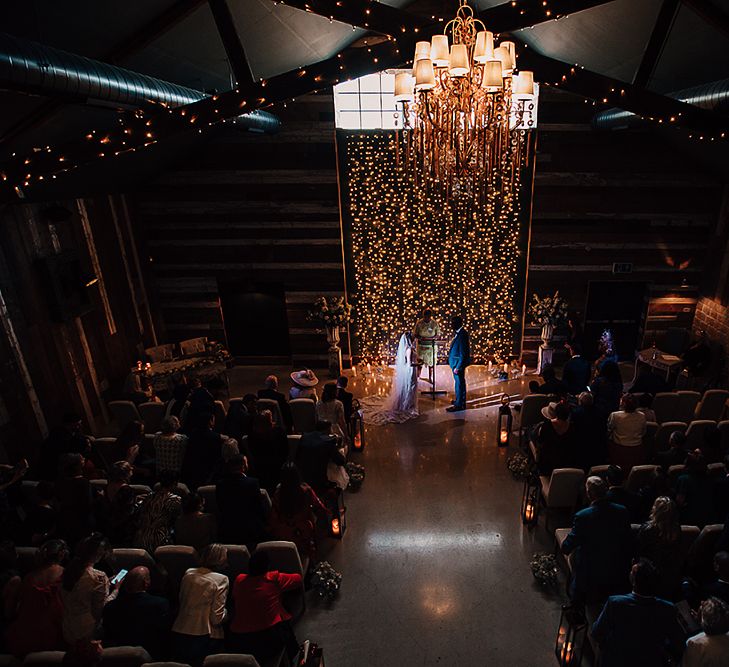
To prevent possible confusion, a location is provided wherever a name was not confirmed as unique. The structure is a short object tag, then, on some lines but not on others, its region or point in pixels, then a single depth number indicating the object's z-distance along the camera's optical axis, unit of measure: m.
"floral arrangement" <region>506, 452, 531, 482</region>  6.81
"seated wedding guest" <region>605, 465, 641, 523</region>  4.35
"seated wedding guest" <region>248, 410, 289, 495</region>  5.56
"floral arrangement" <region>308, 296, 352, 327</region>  10.01
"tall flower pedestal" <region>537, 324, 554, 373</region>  9.83
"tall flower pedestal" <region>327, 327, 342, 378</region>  10.19
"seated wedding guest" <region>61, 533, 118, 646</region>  3.75
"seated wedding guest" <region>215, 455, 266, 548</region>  4.70
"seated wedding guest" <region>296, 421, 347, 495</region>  5.56
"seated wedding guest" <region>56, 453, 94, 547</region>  4.75
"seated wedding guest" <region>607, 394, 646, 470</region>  5.62
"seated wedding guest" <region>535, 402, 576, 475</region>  5.70
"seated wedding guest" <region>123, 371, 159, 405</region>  8.15
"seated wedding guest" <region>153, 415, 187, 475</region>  5.61
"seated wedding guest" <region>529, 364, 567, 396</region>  7.11
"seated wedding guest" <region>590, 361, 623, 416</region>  6.52
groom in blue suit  8.22
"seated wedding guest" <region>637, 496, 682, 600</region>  4.07
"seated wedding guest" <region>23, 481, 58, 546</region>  4.75
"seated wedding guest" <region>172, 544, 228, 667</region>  3.73
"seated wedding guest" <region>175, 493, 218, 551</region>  4.45
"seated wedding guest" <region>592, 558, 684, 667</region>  3.41
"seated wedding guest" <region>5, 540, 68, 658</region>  3.69
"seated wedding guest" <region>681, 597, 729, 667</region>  3.17
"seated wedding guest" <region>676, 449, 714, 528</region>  4.52
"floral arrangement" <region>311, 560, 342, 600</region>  5.06
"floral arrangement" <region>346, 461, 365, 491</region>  6.81
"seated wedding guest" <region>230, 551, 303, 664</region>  3.83
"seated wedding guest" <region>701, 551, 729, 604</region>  3.67
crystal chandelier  4.11
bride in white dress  8.49
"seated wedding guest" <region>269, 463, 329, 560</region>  4.78
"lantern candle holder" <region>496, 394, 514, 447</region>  7.36
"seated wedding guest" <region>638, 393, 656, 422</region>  6.20
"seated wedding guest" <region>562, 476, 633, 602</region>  4.13
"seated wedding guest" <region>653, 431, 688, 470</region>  5.16
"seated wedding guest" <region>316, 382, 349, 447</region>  6.50
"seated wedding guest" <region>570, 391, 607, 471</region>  5.74
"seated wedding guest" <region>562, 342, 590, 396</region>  7.36
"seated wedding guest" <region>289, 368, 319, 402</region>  7.87
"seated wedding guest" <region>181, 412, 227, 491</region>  5.59
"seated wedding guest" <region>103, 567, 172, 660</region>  3.63
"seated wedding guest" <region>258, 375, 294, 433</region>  6.87
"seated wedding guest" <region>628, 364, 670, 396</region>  7.10
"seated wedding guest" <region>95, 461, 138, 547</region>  4.71
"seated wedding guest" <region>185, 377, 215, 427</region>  6.39
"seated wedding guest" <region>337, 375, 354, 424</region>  6.96
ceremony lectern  9.27
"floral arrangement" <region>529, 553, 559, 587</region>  5.09
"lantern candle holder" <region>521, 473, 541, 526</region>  5.86
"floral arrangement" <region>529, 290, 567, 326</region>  9.70
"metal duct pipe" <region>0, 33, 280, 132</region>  3.35
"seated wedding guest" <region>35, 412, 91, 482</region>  5.70
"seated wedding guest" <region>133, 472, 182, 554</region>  4.53
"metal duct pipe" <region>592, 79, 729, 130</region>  5.24
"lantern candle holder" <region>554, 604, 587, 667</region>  4.00
